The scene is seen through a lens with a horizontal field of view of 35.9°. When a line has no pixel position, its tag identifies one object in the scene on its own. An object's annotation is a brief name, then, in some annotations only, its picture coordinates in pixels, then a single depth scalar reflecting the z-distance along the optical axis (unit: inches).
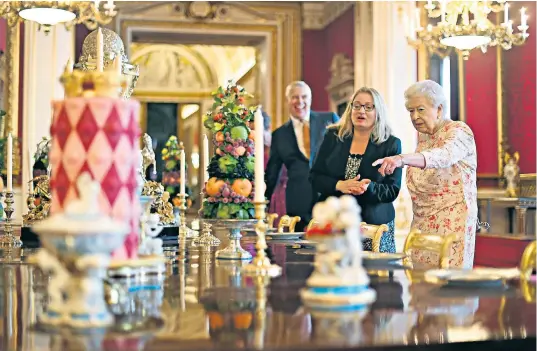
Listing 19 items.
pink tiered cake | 57.3
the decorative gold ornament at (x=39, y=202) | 127.8
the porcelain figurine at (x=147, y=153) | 143.3
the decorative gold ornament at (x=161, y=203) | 128.3
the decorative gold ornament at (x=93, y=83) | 57.5
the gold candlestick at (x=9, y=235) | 122.6
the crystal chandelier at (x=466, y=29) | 244.1
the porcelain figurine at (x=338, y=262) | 55.8
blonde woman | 139.9
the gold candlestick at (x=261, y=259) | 79.2
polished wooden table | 45.7
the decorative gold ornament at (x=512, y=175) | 296.5
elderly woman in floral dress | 133.6
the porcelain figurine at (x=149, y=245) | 70.4
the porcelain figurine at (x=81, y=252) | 47.2
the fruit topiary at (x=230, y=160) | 106.0
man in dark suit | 214.1
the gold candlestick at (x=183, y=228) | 145.1
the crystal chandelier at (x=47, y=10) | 224.1
